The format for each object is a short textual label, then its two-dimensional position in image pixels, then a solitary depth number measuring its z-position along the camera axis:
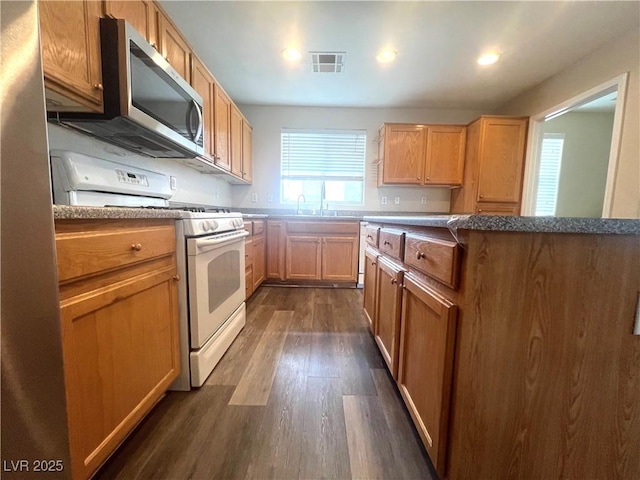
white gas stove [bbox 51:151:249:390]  1.18
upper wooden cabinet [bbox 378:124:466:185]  3.36
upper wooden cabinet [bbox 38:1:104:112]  0.89
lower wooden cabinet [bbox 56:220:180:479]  0.69
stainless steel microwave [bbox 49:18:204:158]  1.13
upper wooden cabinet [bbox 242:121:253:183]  3.21
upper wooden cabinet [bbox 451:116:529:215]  3.10
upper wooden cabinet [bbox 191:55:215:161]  1.92
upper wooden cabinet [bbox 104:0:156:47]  1.15
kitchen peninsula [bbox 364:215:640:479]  0.65
